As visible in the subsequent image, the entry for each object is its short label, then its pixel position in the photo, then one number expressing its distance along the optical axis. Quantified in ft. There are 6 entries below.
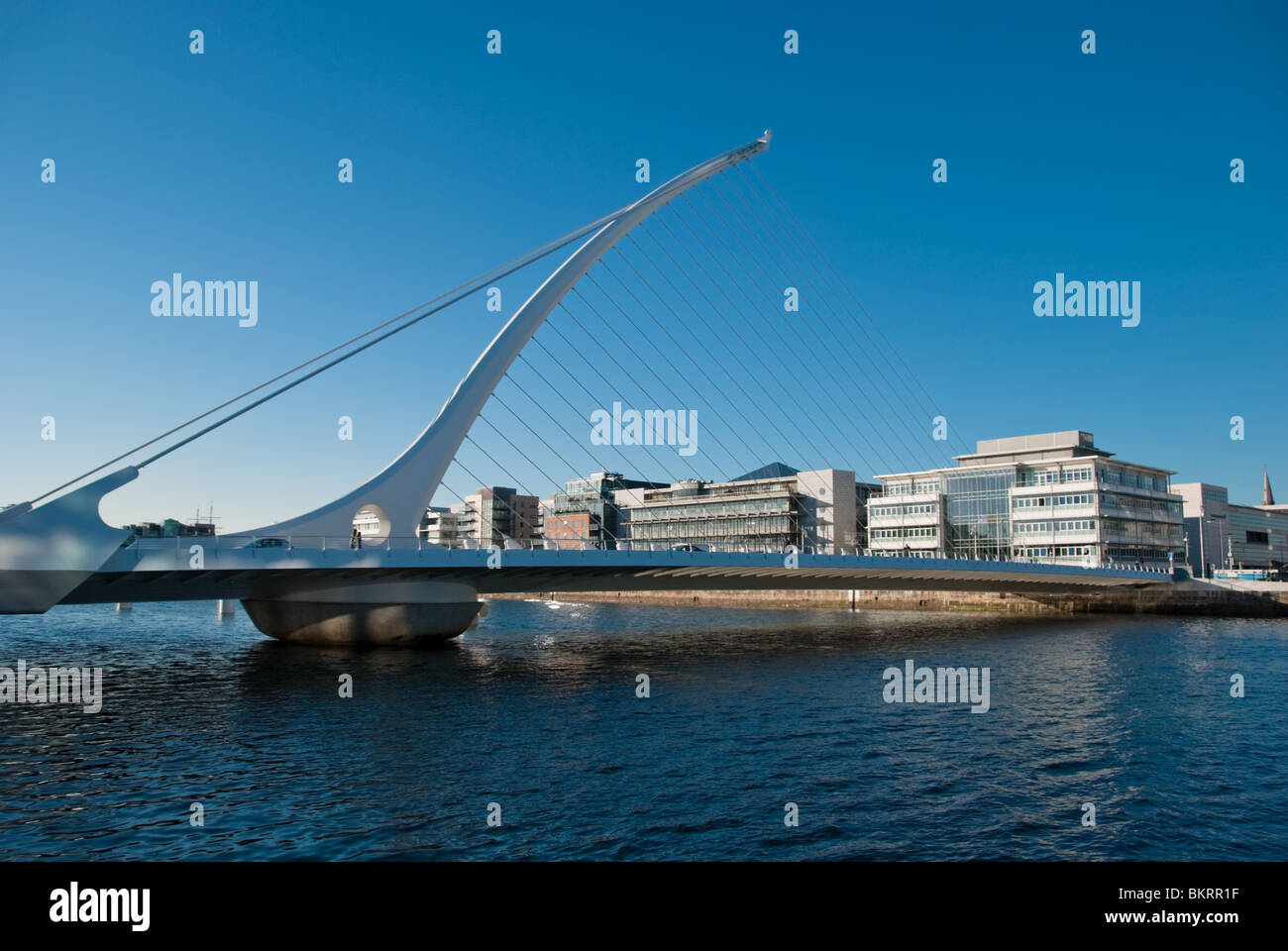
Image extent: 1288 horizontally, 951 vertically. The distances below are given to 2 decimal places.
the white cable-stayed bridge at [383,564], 83.71
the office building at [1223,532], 335.88
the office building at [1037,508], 252.42
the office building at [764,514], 361.51
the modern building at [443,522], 512.63
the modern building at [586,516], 422.82
